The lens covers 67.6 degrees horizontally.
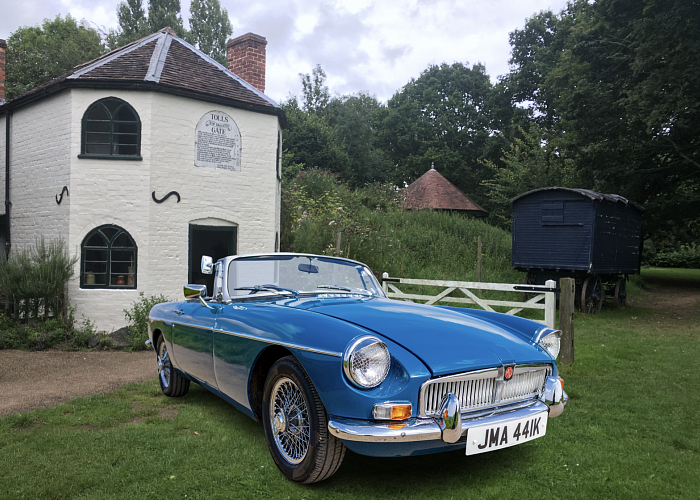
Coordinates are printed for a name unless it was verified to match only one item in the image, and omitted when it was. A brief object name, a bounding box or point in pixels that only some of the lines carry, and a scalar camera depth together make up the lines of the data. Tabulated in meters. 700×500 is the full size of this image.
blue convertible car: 2.73
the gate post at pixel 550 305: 6.19
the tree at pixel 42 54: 25.68
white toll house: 10.40
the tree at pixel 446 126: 36.97
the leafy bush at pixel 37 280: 9.48
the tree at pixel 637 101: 12.78
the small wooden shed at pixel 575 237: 12.91
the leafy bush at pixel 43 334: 9.06
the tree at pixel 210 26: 40.50
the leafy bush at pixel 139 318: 9.47
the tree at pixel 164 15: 36.88
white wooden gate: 6.25
